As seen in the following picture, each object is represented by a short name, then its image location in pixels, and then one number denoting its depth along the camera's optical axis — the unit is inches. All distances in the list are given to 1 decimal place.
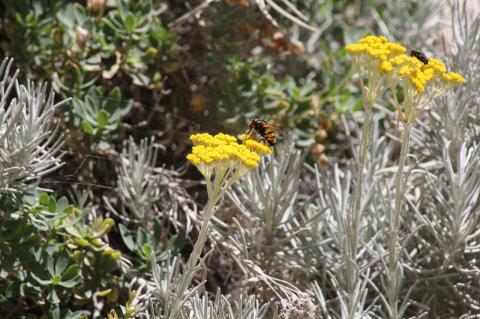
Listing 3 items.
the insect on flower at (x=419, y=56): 63.8
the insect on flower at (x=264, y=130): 65.9
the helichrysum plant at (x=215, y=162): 60.7
